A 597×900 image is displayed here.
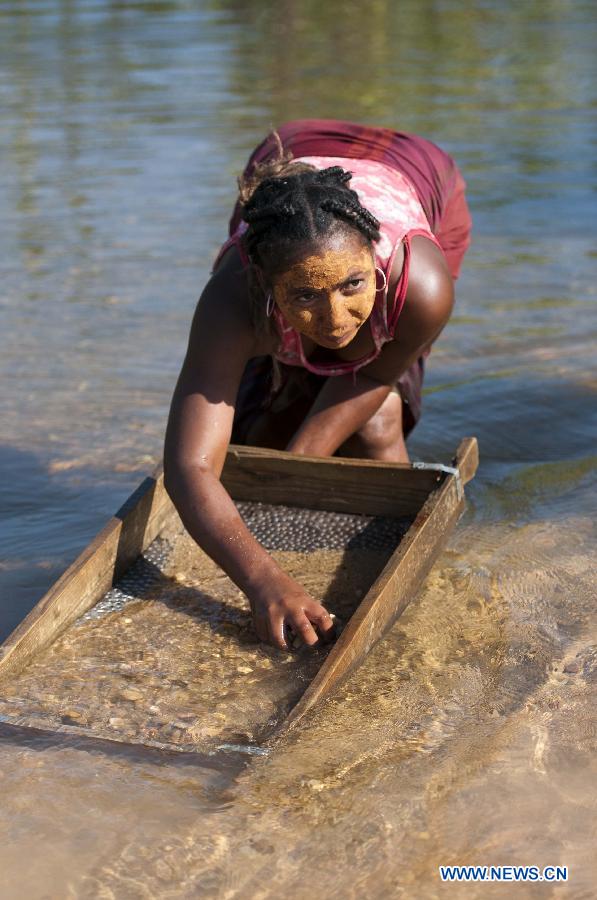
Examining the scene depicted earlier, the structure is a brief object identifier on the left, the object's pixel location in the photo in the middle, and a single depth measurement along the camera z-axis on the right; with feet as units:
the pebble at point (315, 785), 16.47
